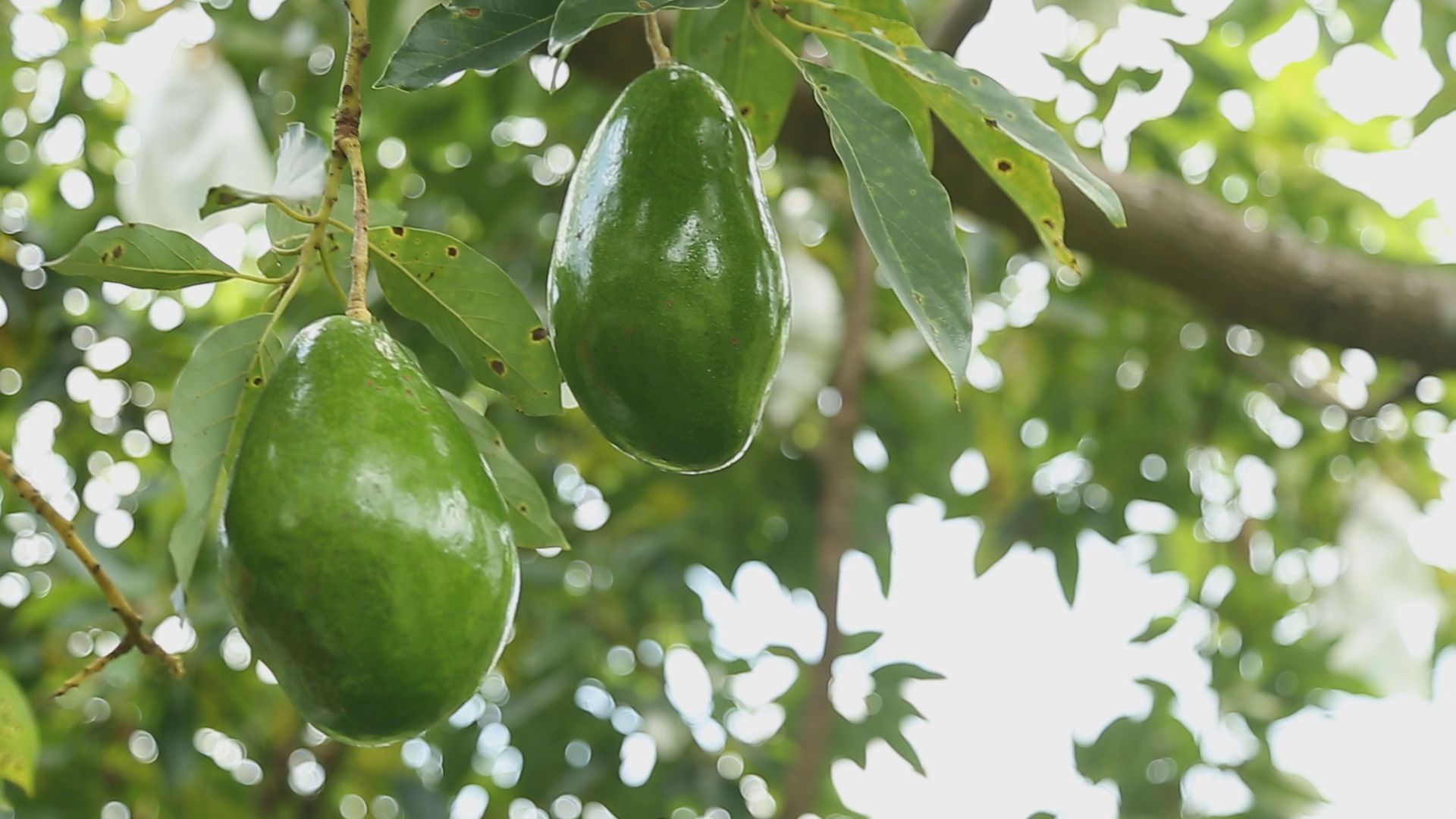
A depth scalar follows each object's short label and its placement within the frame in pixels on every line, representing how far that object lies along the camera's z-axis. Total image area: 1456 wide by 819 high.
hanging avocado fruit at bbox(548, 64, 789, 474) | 1.37
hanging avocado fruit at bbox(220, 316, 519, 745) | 1.32
